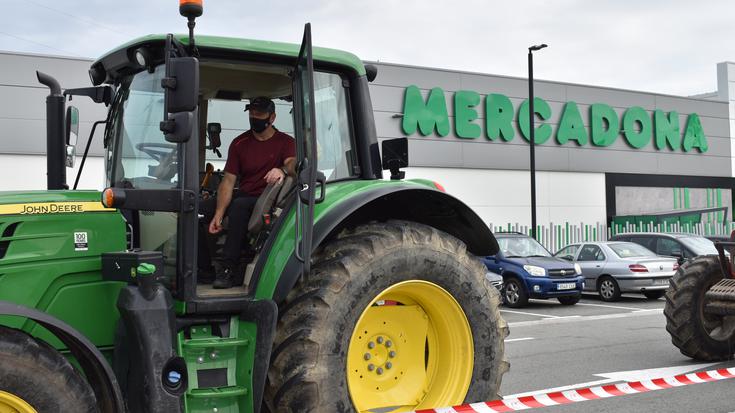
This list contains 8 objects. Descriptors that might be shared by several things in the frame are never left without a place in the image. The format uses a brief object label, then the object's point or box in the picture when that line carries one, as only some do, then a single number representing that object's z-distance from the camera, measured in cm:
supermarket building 2105
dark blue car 1644
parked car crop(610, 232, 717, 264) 1848
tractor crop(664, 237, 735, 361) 884
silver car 1748
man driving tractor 466
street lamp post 2386
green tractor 396
